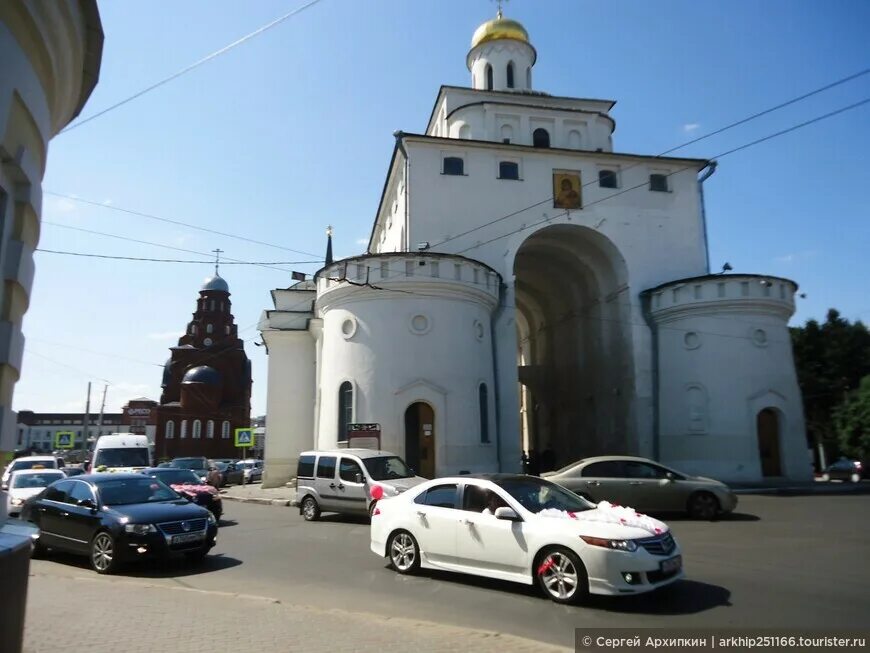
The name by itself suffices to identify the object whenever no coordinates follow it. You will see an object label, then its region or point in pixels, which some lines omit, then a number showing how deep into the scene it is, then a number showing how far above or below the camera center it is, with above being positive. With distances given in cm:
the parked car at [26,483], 1695 -95
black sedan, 969 -111
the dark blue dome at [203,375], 6294 +737
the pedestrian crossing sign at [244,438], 2917 +54
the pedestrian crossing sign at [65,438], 4150 +79
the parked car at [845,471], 3116 -117
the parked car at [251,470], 3734 -123
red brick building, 6156 +641
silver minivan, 1554 -73
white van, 2469 -15
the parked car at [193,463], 2898 -61
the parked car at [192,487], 1573 -95
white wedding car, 712 -109
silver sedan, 1475 -89
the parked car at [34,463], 2631 -52
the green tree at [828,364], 4138 +549
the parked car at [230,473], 3676 -136
